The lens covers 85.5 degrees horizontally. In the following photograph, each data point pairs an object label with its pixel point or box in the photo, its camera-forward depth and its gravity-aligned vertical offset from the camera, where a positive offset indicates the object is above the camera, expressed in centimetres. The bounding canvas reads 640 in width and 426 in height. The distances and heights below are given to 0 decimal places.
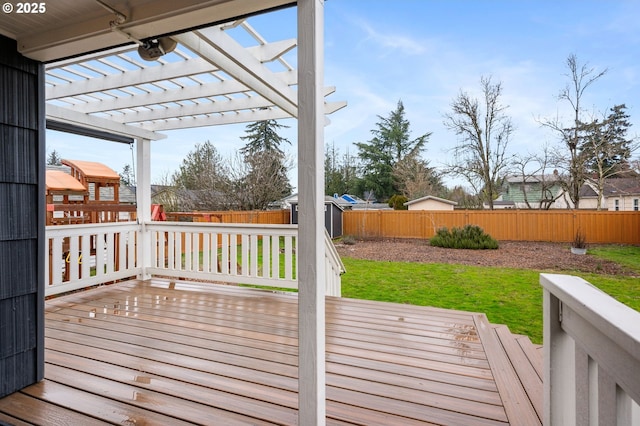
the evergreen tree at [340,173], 1886 +210
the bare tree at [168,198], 1048 +42
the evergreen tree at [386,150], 1862 +325
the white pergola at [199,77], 133 +90
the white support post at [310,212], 131 -1
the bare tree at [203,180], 1078 +102
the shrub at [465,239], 934 -81
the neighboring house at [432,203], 1434 +28
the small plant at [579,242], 800 -77
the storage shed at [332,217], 1121 -21
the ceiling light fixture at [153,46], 168 +83
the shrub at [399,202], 1568 +36
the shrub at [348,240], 1054 -94
